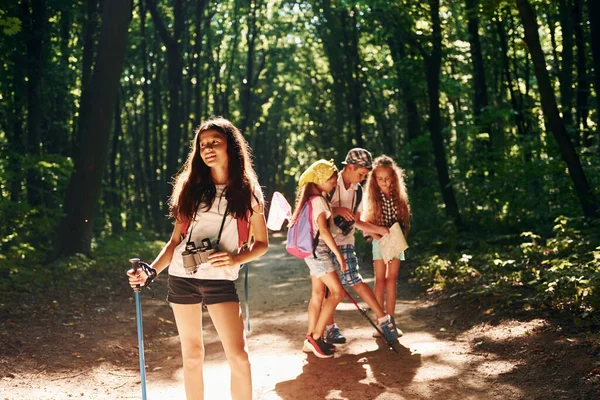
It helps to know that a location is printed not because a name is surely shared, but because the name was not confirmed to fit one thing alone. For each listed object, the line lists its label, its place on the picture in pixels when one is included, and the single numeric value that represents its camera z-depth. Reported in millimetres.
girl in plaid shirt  8133
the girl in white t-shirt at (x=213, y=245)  4523
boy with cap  7555
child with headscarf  7094
